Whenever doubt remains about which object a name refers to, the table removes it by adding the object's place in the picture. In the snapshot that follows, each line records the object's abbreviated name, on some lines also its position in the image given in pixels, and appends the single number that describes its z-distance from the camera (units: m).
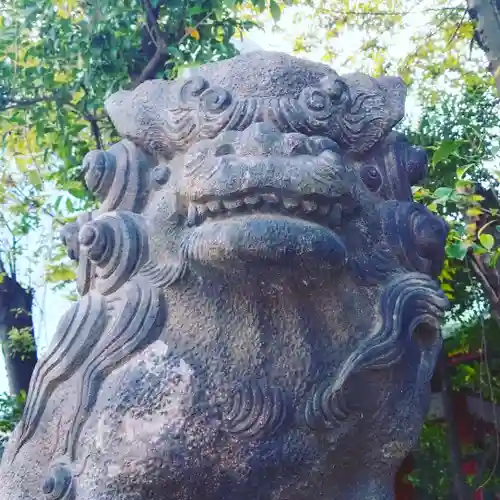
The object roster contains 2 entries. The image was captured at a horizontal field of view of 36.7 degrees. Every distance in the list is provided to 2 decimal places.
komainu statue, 1.08
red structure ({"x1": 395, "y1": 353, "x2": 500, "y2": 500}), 4.08
